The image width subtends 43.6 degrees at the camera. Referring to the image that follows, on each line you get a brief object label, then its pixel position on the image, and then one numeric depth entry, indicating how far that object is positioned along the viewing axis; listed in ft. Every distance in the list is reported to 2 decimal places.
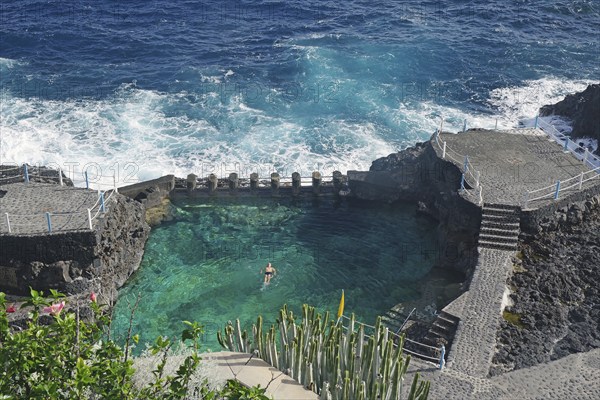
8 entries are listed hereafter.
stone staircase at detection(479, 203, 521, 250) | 115.03
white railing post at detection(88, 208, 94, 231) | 112.47
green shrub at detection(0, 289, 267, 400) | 55.83
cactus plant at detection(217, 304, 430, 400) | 78.89
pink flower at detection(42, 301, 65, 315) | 61.27
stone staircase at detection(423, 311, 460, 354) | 100.22
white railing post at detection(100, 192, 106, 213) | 117.80
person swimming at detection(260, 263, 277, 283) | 121.90
